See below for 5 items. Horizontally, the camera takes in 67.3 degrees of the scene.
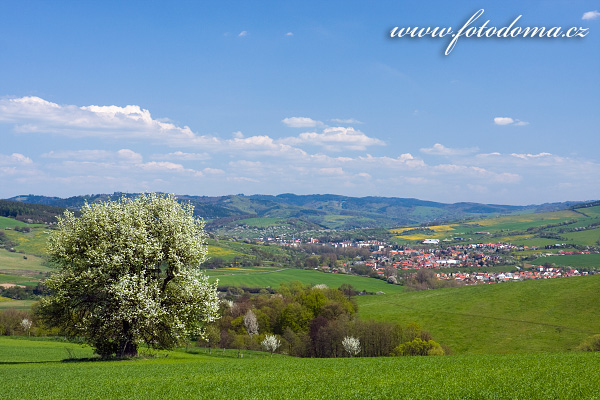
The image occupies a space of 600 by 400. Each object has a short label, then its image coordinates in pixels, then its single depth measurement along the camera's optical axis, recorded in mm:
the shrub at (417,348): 74250
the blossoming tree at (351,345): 81250
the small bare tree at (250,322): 104875
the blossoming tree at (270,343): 89875
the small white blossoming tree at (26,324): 96931
